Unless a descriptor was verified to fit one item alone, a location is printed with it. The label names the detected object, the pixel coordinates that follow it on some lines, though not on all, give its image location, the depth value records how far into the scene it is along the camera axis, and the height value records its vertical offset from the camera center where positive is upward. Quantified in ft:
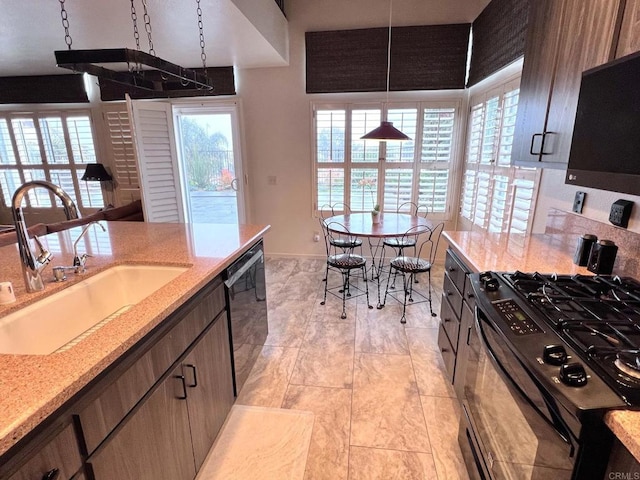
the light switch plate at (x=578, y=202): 6.14 -0.83
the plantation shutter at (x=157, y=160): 13.12 +0.01
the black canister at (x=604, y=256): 4.88 -1.45
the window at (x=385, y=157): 13.35 +0.06
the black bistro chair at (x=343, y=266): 10.14 -3.39
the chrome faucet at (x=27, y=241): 3.88 -0.93
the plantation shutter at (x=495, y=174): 8.66 -0.49
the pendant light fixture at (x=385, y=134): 9.80 +0.71
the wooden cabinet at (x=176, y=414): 3.18 -3.04
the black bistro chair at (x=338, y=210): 12.38 -2.27
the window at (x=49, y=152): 16.29 +0.45
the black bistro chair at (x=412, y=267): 9.46 -3.14
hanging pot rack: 4.81 +1.53
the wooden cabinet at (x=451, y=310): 6.28 -3.08
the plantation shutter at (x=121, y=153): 15.80 +0.36
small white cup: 3.83 -1.51
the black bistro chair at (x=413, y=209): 14.24 -2.16
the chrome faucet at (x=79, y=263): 4.86 -1.48
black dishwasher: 6.15 -3.05
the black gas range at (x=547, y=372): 2.54 -1.81
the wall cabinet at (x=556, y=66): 4.33 +1.34
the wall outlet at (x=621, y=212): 4.96 -0.83
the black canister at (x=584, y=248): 5.29 -1.46
